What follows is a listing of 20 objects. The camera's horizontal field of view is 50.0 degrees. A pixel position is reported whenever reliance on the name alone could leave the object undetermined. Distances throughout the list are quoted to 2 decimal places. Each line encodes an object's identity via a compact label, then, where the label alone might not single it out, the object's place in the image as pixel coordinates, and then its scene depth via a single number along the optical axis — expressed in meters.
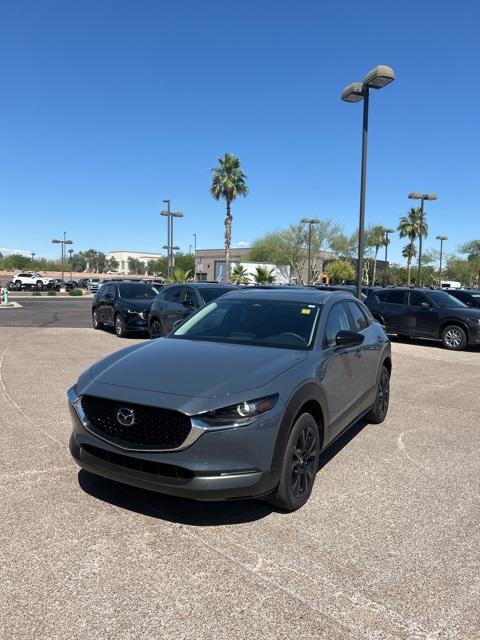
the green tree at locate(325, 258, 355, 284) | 70.81
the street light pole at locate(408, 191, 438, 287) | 24.97
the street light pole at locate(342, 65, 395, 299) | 11.51
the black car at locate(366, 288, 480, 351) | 13.48
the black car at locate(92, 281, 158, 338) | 14.24
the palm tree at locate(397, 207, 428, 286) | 59.28
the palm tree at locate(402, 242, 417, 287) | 60.21
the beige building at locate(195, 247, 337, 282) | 71.19
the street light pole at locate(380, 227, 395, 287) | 41.16
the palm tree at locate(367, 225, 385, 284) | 66.50
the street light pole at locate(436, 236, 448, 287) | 45.78
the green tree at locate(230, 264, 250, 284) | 46.62
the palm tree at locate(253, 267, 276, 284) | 41.66
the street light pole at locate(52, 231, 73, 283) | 56.68
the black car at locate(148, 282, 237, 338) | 11.85
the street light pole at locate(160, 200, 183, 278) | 32.25
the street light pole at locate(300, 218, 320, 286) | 41.03
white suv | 64.19
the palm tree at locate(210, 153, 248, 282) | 46.47
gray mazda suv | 3.13
